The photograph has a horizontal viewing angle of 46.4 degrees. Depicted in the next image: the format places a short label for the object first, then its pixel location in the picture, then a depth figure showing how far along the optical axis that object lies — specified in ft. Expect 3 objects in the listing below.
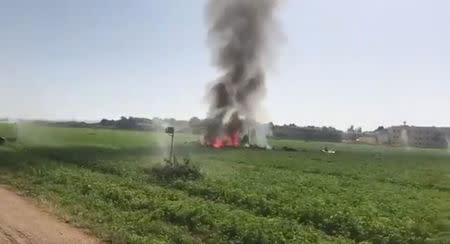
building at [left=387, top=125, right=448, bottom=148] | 621.31
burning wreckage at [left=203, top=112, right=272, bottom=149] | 211.41
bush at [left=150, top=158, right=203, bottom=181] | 83.35
